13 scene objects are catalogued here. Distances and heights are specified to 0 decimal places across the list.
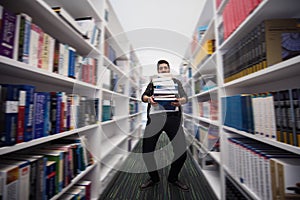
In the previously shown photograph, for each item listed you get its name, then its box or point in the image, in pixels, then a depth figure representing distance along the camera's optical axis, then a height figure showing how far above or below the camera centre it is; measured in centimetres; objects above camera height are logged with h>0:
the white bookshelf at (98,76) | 70 +18
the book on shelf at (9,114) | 52 -2
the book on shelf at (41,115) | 66 -3
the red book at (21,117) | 57 -4
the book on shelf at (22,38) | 58 +30
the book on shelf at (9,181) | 51 -27
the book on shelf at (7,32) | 52 +29
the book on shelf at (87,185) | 112 -64
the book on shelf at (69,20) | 82 +57
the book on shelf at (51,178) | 72 -37
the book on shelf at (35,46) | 65 +30
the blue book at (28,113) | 60 -2
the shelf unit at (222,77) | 70 +17
